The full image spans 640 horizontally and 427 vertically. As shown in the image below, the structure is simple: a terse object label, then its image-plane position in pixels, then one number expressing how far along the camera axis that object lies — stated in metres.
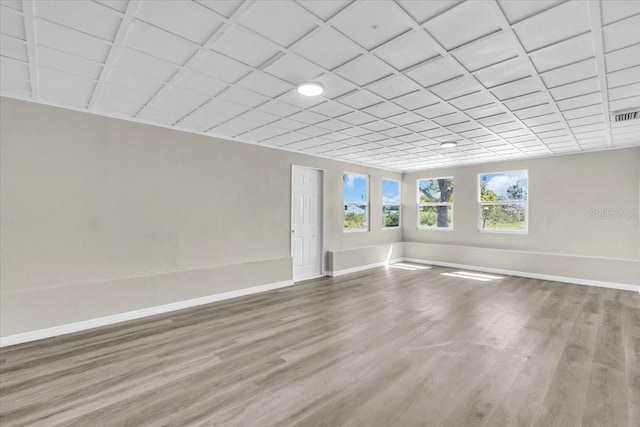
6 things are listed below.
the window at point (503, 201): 6.50
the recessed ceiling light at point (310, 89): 2.72
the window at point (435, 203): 7.71
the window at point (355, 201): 6.96
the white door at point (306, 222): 5.90
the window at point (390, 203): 8.02
